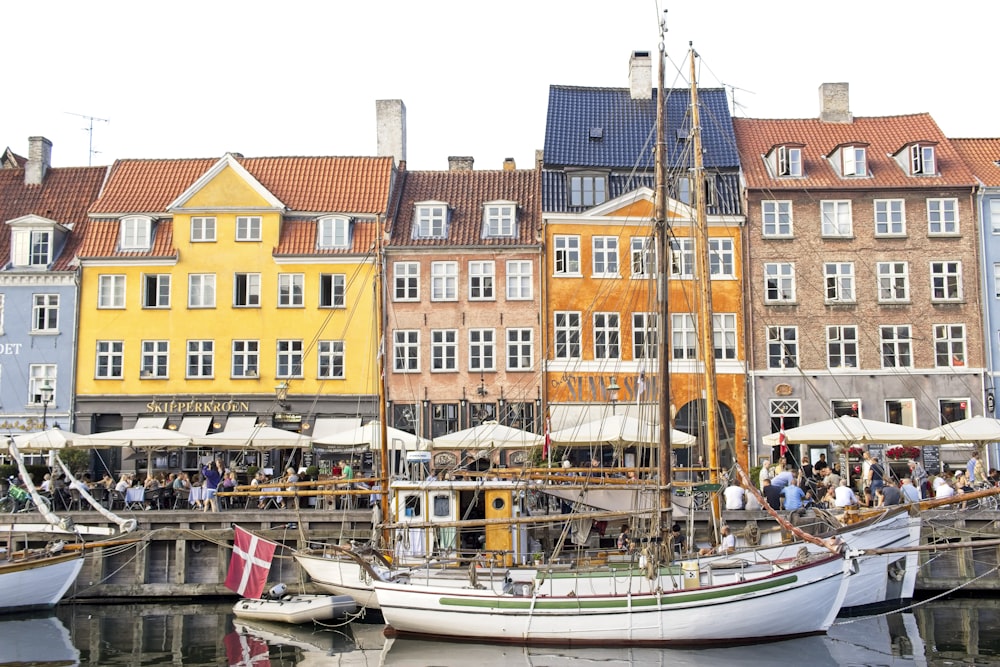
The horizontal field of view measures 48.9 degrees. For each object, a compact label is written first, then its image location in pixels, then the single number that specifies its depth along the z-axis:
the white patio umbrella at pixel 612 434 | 30.11
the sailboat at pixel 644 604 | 21.52
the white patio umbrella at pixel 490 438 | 31.09
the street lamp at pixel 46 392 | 39.04
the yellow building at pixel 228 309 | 39.81
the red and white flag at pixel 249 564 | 26.52
